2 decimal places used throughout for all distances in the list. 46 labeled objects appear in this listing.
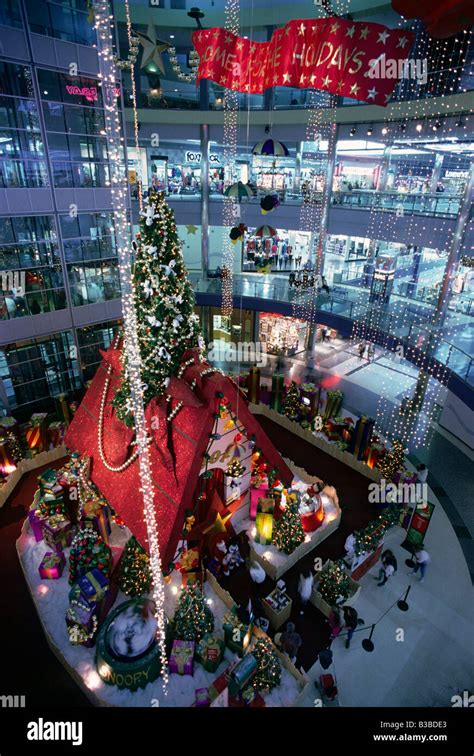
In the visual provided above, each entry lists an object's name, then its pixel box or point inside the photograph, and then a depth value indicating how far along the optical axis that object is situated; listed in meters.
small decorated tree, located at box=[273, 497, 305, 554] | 9.08
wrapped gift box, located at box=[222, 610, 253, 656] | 7.12
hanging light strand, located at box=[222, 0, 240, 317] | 16.03
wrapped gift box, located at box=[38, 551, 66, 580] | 8.44
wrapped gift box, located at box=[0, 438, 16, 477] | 11.23
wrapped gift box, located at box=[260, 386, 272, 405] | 14.56
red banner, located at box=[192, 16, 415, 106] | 10.82
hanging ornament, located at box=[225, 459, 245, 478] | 9.15
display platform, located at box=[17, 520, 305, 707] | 6.71
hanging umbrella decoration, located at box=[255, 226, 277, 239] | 14.35
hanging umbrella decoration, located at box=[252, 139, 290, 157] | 12.47
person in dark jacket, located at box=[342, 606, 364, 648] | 7.57
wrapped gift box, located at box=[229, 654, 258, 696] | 6.38
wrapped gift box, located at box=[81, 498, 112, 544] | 8.66
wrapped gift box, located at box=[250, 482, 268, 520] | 9.50
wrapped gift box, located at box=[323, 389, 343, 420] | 13.32
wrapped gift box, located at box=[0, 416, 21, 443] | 11.74
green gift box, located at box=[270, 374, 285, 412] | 14.09
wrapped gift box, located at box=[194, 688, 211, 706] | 6.47
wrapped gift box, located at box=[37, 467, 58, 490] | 9.26
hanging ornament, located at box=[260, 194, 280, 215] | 12.95
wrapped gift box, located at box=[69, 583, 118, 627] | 7.19
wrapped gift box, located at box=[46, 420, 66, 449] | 12.47
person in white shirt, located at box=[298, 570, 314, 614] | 8.09
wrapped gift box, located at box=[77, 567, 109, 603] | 7.25
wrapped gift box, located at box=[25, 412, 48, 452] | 12.16
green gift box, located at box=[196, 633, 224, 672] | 6.99
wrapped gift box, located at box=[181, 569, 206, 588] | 8.33
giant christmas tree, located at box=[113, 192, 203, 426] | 6.92
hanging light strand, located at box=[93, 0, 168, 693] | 4.79
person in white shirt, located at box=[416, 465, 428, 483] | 10.36
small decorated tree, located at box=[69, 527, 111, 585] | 7.81
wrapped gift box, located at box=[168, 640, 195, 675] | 6.96
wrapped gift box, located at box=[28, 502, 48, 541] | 9.09
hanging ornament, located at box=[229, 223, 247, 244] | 14.06
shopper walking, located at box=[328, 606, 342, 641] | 7.72
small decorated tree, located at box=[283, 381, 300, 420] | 13.58
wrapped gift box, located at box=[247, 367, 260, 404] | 14.10
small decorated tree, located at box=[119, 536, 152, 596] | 7.96
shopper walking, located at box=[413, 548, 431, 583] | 8.77
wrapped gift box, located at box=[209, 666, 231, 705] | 6.53
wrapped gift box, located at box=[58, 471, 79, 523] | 9.27
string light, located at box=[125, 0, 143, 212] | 10.19
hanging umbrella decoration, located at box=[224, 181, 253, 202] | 13.03
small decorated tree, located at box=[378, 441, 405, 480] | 10.90
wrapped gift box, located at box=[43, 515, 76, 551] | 8.84
